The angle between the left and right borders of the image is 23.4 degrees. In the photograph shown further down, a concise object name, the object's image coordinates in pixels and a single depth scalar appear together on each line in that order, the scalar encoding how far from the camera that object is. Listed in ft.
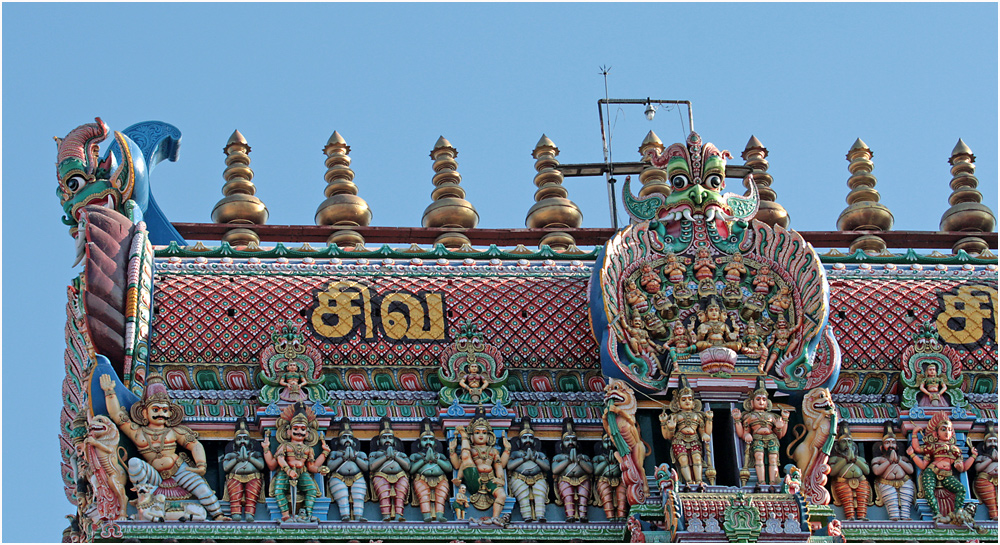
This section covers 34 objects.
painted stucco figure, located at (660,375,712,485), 78.12
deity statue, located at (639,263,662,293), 81.66
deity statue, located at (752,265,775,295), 82.07
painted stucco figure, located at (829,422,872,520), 80.23
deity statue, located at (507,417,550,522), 78.79
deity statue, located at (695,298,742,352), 80.23
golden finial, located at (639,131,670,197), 91.40
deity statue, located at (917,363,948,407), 81.87
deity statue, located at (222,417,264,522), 77.51
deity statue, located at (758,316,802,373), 80.23
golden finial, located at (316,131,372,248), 87.81
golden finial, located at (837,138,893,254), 91.91
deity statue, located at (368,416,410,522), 78.28
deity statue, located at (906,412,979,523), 80.43
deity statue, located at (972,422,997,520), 80.84
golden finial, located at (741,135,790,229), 92.48
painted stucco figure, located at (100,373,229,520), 77.20
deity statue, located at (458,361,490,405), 80.02
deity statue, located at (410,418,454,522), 78.33
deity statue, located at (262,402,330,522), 77.61
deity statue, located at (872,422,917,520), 80.48
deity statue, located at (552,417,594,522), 78.95
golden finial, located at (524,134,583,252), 88.94
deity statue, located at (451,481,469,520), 78.26
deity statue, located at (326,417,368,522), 78.02
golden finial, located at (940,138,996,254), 92.79
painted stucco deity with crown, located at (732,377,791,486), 78.74
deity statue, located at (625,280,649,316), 81.10
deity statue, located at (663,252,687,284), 81.97
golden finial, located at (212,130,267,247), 88.02
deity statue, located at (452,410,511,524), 78.74
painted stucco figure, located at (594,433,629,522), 78.79
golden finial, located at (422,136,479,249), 89.40
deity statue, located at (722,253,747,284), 82.12
